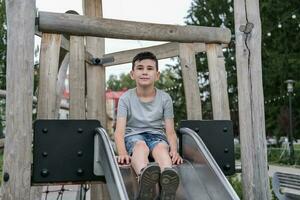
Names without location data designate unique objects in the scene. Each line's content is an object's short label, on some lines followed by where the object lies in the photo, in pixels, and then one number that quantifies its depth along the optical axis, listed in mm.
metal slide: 2951
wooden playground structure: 3211
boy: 3461
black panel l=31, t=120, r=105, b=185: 3305
